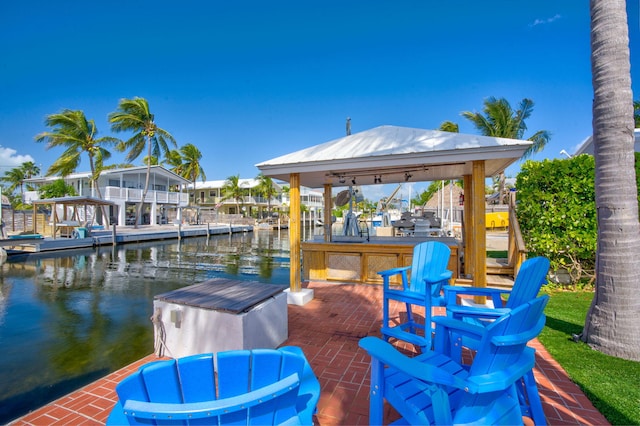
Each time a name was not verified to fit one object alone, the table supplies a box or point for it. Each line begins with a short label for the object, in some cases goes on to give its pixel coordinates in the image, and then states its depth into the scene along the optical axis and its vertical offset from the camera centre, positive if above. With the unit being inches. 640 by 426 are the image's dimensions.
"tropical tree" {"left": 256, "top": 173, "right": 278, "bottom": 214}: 1618.8 +180.9
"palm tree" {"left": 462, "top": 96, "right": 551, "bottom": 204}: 777.6 +271.1
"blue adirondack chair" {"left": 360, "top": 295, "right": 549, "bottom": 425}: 57.9 -32.0
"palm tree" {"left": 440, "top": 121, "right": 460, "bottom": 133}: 985.5 +311.9
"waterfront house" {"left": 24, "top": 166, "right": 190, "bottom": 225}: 1077.6 +117.9
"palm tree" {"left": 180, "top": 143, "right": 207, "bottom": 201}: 1556.3 +315.0
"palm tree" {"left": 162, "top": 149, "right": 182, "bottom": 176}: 1551.2 +315.8
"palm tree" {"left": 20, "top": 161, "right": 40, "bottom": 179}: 1774.5 +320.7
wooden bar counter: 243.1 -31.8
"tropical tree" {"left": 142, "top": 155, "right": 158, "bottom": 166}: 1436.1 +316.1
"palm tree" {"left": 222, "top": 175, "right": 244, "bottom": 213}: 1586.0 +172.1
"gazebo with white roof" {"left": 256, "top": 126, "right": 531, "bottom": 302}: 173.8 +40.6
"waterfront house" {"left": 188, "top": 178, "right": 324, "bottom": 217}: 1686.8 +136.2
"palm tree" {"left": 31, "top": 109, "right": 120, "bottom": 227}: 976.3 +273.7
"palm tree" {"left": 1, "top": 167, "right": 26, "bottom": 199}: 1724.3 +268.1
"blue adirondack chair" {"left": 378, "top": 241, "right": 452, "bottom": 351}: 119.1 -29.3
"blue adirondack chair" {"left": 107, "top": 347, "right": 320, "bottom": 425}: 38.6 -24.9
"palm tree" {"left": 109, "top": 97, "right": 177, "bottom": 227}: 1034.7 +333.8
